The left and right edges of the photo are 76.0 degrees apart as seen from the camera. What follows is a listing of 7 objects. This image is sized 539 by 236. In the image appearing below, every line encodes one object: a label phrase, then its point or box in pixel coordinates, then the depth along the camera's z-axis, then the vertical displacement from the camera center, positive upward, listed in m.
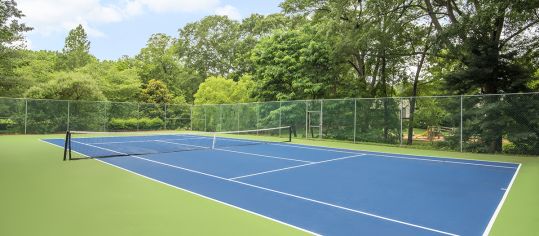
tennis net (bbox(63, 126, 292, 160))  12.12 -1.18
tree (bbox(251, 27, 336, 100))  21.17 +3.50
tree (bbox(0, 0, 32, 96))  16.09 +4.01
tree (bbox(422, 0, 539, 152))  12.30 +2.88
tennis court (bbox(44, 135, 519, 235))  4.58 -1.29
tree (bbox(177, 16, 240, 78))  44.03 +9.24
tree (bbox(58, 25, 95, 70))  34.03 +6.47
